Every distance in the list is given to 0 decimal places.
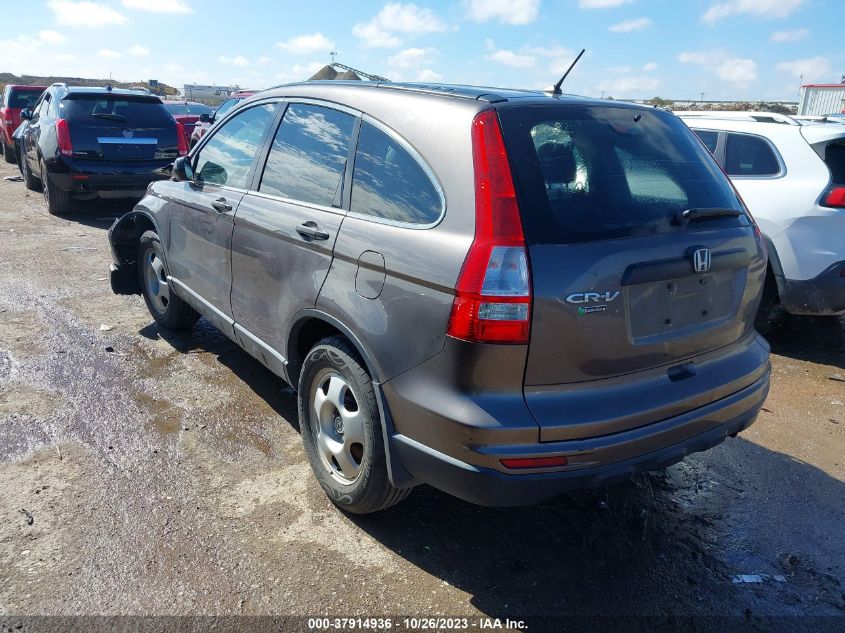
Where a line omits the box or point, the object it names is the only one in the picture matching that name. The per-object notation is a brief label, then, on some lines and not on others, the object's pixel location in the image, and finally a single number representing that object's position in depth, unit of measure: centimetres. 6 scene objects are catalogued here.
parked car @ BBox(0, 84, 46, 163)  1702
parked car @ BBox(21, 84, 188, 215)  938
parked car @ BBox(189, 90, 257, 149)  1471
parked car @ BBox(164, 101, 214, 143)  1820
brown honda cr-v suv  227
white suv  483
